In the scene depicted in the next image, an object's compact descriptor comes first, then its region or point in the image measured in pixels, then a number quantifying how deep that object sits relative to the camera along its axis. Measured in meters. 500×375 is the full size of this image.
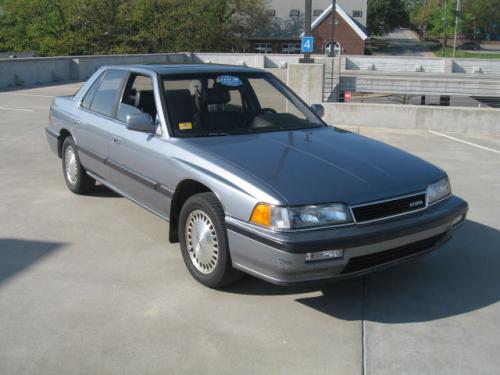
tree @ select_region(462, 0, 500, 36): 100.56
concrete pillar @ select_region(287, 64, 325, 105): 12.91
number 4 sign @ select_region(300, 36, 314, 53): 15.16
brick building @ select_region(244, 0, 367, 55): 60.53
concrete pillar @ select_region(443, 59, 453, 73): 30.47
